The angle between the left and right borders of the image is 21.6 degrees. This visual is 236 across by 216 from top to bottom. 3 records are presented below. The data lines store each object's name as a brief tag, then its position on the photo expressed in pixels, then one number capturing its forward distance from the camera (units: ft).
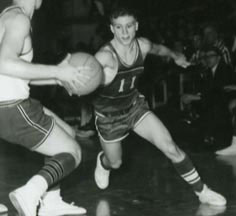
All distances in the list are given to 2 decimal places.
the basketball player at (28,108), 12.61
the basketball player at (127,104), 16.20
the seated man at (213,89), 26.35
